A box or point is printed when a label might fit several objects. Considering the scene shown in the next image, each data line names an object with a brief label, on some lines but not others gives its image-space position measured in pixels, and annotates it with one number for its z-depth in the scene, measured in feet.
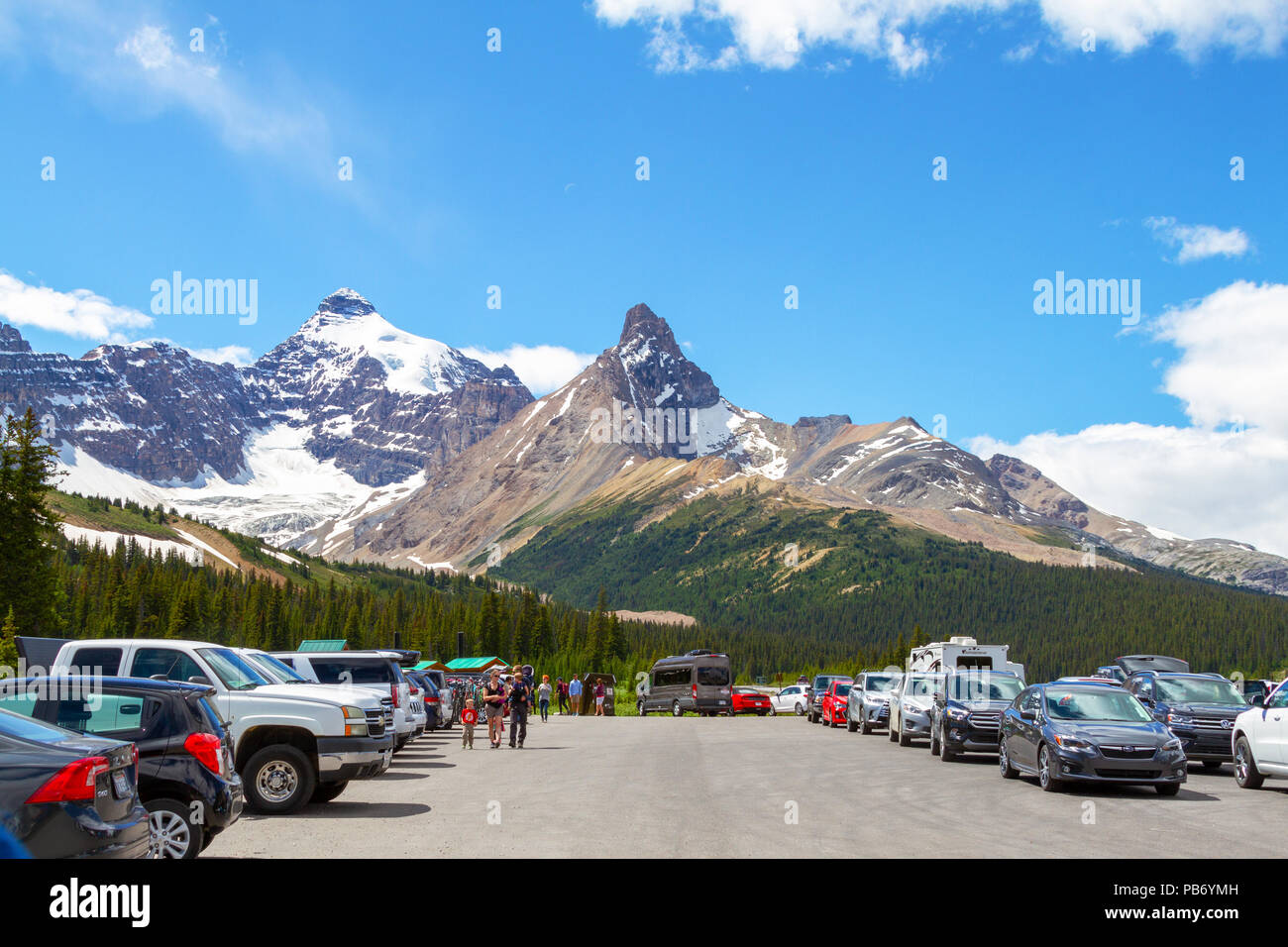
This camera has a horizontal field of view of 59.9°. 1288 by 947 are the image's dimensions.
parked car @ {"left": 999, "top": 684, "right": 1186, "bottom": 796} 56.65
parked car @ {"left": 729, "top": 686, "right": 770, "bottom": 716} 203.62
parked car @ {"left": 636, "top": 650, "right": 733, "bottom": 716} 196.85
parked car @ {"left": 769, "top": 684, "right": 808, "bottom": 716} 219.00
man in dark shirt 97.55
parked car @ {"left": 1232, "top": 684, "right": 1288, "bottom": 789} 58.49
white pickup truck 47.67
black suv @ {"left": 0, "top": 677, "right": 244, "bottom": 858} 32.63
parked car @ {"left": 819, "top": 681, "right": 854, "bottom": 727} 145.79
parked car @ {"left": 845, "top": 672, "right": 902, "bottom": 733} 119.65
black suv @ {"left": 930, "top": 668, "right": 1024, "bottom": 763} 80.12
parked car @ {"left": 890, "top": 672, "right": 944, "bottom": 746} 97.71
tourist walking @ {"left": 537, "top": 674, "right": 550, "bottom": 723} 161.89
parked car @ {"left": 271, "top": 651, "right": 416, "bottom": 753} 74.84
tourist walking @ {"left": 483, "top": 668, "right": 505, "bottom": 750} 98.22
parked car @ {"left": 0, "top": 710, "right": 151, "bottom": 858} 22.80
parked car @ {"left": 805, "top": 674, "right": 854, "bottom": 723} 160.45
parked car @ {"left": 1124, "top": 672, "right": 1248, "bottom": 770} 73.41
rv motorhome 127.24
